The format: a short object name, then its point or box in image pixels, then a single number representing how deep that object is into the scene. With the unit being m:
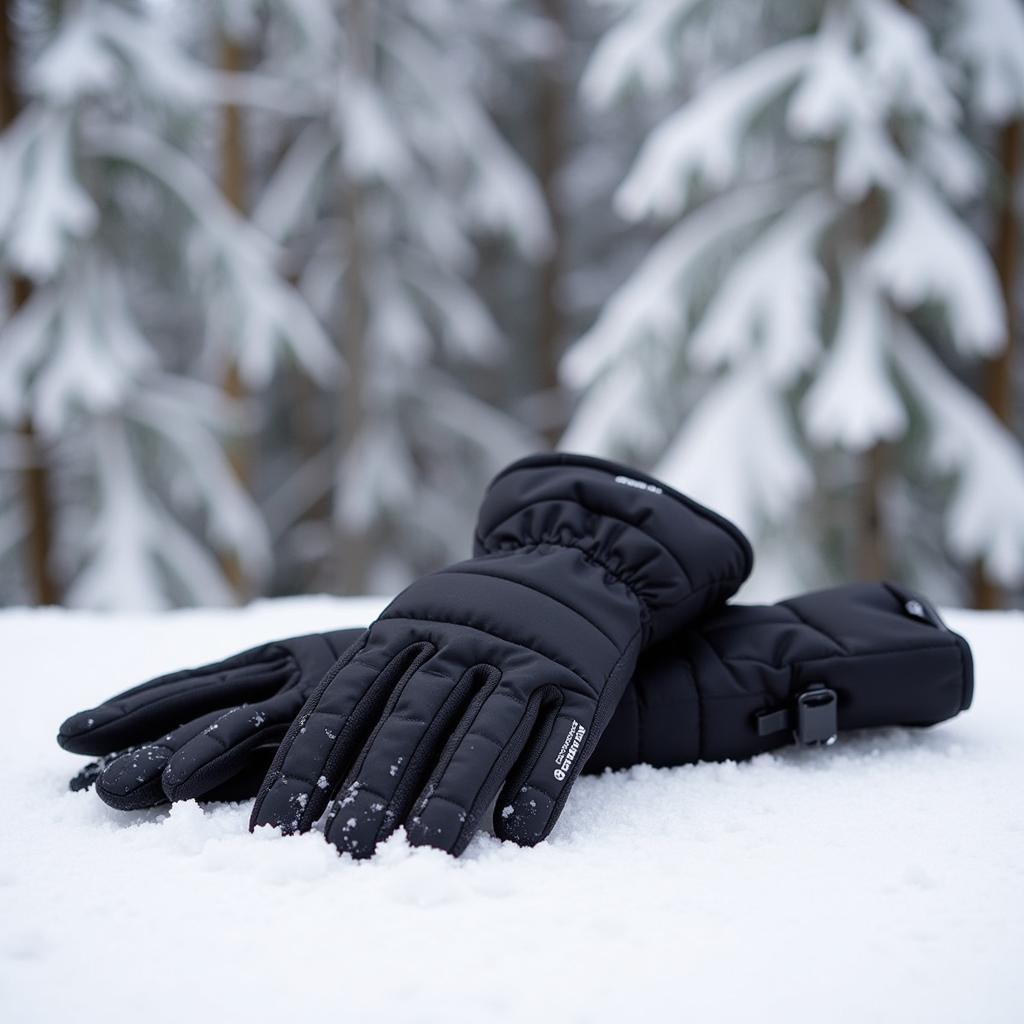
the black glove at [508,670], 1.42
